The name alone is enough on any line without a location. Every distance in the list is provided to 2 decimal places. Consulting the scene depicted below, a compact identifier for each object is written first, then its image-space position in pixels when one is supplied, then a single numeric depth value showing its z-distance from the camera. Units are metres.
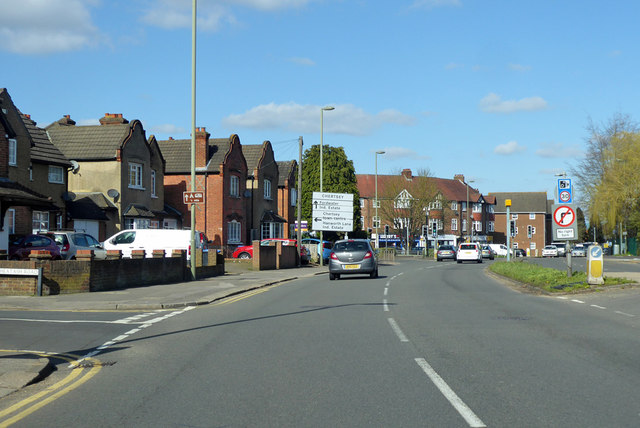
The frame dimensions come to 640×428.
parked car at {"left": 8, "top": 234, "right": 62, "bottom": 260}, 25.85
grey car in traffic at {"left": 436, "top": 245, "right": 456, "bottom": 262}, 61.72
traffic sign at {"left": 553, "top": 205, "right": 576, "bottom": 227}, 21.34
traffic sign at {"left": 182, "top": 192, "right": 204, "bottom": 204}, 23.66
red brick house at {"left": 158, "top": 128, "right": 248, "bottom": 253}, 50.81
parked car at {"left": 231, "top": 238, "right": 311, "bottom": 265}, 44.78
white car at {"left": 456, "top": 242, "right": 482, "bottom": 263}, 53.50
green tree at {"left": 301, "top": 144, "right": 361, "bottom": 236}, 77.50
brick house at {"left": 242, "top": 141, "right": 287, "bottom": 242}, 56.53
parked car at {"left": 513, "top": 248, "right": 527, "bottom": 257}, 84.91
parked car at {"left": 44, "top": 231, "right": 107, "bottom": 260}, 27.59
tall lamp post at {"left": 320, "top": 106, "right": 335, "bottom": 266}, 43.59
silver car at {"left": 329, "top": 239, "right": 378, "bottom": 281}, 28.25
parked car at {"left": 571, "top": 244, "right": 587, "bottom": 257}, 84.26
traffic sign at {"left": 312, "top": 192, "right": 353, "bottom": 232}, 47.34
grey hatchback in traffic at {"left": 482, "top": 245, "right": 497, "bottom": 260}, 68.56
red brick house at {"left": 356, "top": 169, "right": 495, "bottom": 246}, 108.94
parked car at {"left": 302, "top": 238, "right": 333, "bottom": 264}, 49.50
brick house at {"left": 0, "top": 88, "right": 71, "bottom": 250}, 26.19
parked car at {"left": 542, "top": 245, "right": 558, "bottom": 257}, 82.54
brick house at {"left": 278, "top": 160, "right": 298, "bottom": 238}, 66.56
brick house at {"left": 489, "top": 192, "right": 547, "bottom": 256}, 135.25
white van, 32.44
